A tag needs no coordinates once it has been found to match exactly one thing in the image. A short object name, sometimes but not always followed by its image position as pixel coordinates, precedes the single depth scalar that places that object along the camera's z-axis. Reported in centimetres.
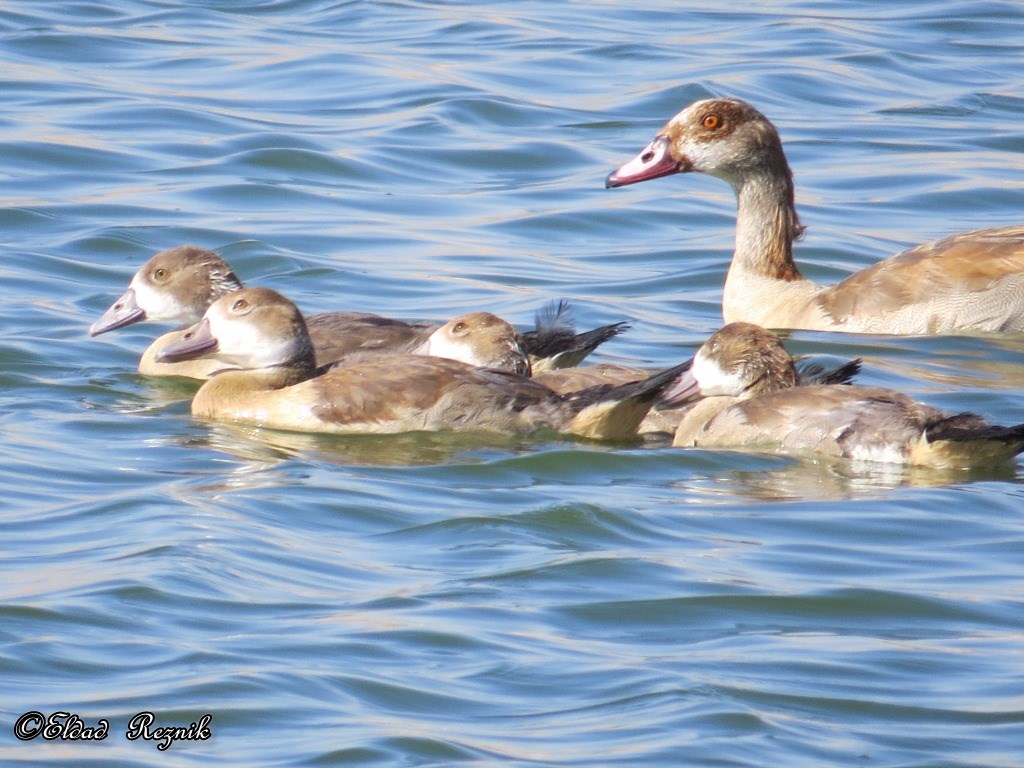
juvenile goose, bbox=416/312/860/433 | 1984
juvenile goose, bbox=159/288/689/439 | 1864
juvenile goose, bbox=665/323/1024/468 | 1742
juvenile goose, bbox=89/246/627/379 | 2094
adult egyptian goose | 2378
